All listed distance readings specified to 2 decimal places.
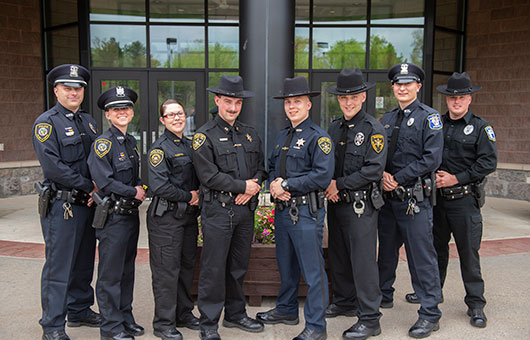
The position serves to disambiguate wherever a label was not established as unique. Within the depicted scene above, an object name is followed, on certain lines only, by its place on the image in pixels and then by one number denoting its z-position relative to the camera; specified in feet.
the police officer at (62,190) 11.68
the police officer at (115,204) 11.68
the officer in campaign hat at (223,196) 11.90
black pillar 17.66
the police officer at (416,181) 12.41
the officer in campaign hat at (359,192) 12.15
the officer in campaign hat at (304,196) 11.84
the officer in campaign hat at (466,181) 13.21
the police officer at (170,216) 11.85
